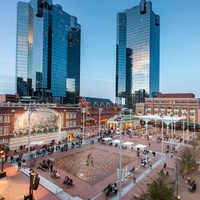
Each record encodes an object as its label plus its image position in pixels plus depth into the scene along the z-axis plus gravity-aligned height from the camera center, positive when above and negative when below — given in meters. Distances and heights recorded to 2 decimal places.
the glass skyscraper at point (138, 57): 138.50 +39.01
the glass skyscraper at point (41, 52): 118.88 +35.96
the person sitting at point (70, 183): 19.19 -9.82
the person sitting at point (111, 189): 17.83 -9.88
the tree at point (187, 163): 20.94 -8.21
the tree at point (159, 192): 11.18 -6.37
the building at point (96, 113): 70.19 -5.88
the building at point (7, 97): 78.88 +0.79
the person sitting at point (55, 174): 21.25 -9.85
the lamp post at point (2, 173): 20.74 -9.53
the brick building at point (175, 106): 70.19 -2.28
